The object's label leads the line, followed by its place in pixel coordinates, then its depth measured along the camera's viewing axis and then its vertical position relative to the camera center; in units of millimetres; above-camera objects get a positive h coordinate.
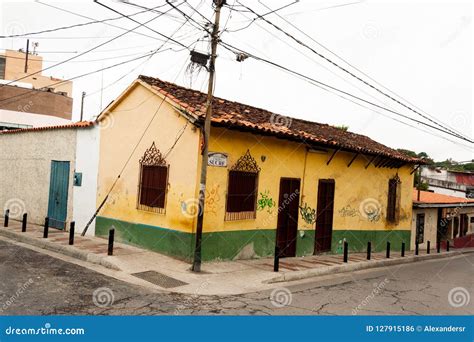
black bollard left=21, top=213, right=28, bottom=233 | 12594 -1936
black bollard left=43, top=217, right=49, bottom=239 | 11719 -1985
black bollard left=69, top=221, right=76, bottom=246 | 10836 -1854
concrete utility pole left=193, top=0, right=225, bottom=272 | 9320 +1060
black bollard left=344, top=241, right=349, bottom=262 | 12462 -2121
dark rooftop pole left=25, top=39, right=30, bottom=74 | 41656 +11738
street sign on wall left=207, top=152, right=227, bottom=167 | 10363 +464
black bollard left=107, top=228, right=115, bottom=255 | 9781 -1793
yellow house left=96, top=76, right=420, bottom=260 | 10492 -11
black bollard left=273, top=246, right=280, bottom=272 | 10101 -2116
